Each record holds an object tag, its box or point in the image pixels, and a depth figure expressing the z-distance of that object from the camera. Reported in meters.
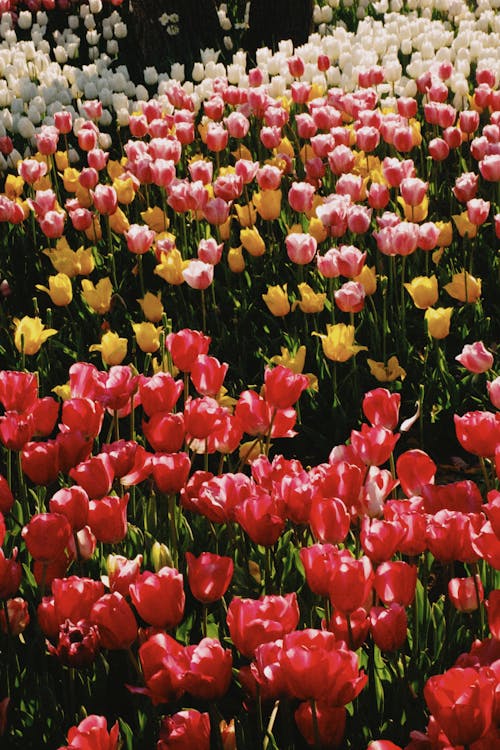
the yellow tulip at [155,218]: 4.25
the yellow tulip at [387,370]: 3.49
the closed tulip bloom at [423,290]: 3.39
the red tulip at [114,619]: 1.71
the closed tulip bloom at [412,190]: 3.88
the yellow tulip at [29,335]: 3.02
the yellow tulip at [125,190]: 4.36
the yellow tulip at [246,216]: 4.25
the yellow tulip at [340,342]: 3.23
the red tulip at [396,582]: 1.80
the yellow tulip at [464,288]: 3.55
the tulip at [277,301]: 3.56
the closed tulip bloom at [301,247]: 3.59
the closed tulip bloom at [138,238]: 3.74
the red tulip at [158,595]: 1.69
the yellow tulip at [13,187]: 4.54
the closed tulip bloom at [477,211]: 3.74
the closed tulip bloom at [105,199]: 4.07
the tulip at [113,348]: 2.97
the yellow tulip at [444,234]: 3.91
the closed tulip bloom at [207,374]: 2.47
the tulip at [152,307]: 3.44
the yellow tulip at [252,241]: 3.87
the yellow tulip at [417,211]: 4.04
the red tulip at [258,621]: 1.61
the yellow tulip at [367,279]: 3.53
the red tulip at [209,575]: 1.78
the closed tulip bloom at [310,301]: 3.52
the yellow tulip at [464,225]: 3.92
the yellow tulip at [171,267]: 3.64
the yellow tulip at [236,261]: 3.91
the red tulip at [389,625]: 1.75
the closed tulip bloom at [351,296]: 3.28
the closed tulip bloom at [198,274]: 3.43
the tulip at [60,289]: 3.53
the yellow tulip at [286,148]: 4.88
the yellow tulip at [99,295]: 3.61
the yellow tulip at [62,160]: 4.97
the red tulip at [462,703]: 1.39
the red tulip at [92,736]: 1.44
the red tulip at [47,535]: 1.84
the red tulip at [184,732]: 1.50
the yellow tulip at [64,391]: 2.99
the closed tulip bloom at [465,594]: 1.93
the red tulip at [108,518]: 1.97
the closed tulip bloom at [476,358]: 2.62
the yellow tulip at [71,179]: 4.62
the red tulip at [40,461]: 2.09
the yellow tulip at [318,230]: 3.87
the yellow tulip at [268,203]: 4.12
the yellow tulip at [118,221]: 4.19
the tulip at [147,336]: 3.15
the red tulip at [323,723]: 1.62
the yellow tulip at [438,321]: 3.15
